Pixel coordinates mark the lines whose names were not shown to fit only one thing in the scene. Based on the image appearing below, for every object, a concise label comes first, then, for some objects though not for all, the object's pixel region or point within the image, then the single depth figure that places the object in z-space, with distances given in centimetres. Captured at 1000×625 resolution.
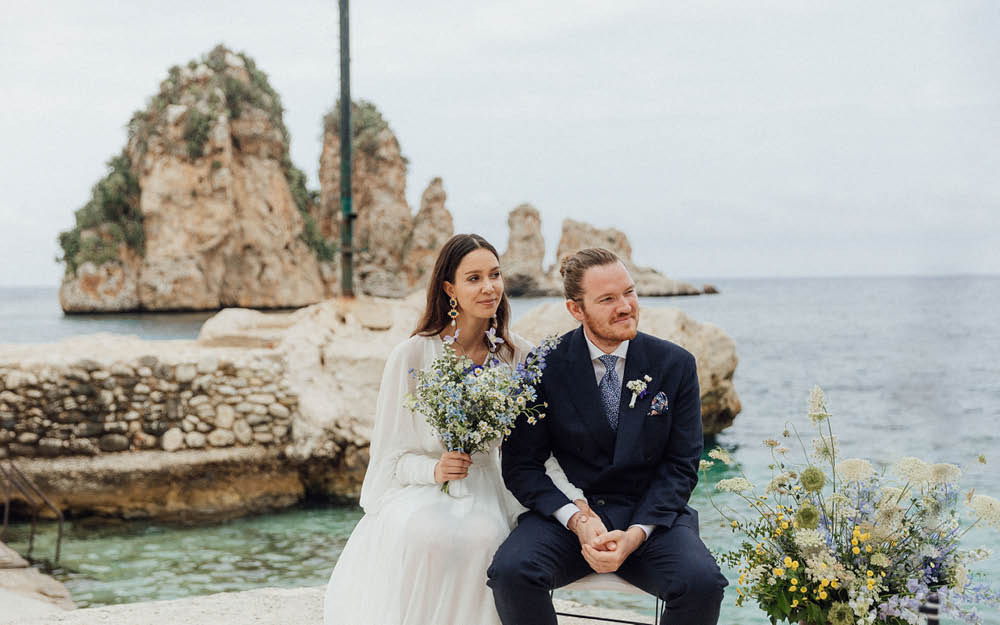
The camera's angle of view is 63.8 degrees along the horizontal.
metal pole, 1032
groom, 302
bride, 317
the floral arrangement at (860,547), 250
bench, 308
